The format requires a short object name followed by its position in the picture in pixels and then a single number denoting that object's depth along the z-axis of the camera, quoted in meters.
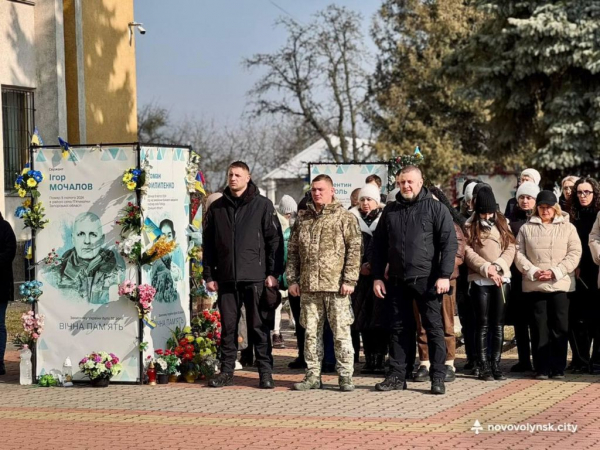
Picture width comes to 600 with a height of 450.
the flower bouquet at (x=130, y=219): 12.03
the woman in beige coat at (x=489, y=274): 11.91
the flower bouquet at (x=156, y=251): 12.13
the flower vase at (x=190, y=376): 12.43
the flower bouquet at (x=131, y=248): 12.00
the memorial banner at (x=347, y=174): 17.62
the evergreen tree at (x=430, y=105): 50.66
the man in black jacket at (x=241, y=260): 11.74
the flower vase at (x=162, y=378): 12.25
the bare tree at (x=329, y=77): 55.38
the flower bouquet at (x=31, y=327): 12.38
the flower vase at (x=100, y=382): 12.12
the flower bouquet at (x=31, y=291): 12.39
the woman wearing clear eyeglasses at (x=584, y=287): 12.44
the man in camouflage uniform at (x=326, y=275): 11.44
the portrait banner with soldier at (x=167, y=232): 12.22
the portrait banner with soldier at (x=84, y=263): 12.19
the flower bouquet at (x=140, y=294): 12.01
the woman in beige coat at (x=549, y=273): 12.02
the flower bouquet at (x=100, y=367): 12.03
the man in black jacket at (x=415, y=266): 11.16
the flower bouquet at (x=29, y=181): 12.33
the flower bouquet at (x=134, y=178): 11.93
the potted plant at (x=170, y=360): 12.27
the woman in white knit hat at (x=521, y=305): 12.65
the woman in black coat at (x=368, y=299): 12.55
